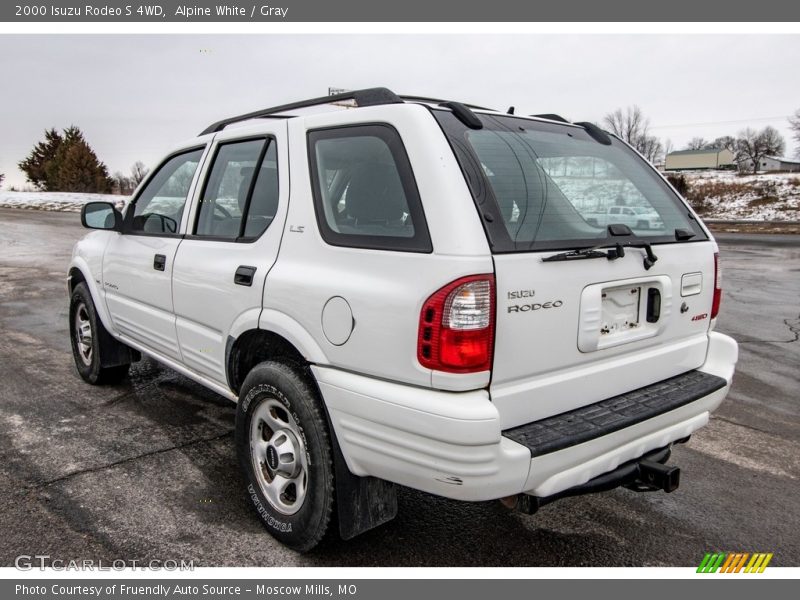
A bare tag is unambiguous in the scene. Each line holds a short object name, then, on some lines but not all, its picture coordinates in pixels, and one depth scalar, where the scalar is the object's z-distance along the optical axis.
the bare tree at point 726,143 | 93.28
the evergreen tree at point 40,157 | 60.28
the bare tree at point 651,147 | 77.94
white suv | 2.23
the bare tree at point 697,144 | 101.14
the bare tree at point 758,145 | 85.75
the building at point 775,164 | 83.69
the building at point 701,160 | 94.06
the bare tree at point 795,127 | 63.03
